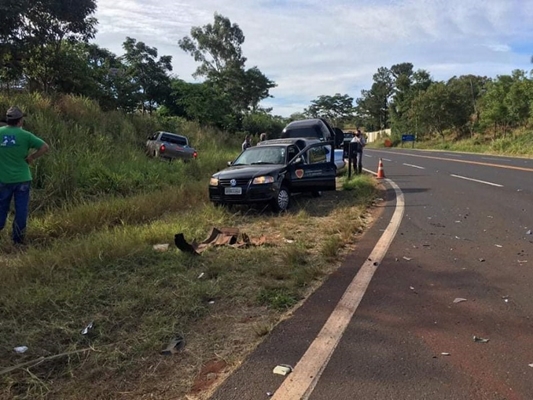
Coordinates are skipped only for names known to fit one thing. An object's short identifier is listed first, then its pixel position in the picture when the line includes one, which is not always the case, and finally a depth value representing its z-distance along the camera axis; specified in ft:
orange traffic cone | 53.90
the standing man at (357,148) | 52.75
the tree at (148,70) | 130.93
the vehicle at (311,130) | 52.25
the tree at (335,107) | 395.55
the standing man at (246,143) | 65.38
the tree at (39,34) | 60.13
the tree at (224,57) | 171.42
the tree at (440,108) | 180.45
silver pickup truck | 63.82
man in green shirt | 20.76
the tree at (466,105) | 180.65
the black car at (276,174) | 29.45
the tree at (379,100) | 331.98
